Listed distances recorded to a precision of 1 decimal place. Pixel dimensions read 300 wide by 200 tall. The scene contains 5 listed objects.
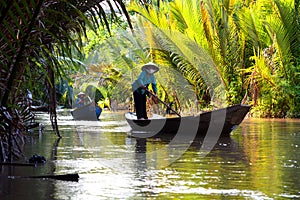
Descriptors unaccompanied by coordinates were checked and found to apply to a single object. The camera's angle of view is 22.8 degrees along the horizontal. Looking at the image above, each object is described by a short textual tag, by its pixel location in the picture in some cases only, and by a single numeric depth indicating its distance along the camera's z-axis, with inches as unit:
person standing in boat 645.9
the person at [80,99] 1294.3
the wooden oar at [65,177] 285.4
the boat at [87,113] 1042.1
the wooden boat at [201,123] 561.9
